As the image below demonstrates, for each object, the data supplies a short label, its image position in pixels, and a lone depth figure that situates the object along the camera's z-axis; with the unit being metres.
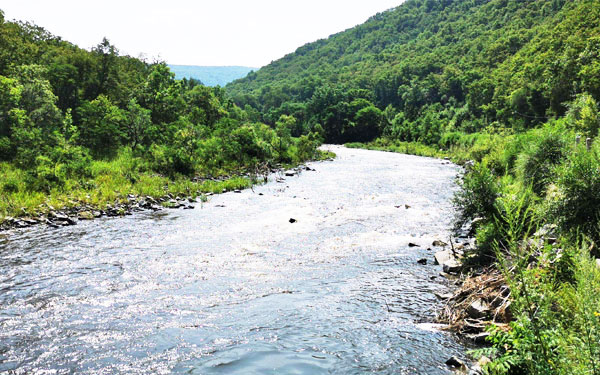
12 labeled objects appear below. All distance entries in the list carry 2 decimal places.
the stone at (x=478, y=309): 8.41
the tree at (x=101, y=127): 36.50
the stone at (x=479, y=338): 7.83
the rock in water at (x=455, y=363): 7.18
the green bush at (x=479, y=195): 12.62
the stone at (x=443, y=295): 10.35
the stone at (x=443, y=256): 12.99
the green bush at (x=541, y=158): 15.27
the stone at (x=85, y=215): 20.91
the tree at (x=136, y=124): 39.72
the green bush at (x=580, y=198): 8.98
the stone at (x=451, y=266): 12.01
